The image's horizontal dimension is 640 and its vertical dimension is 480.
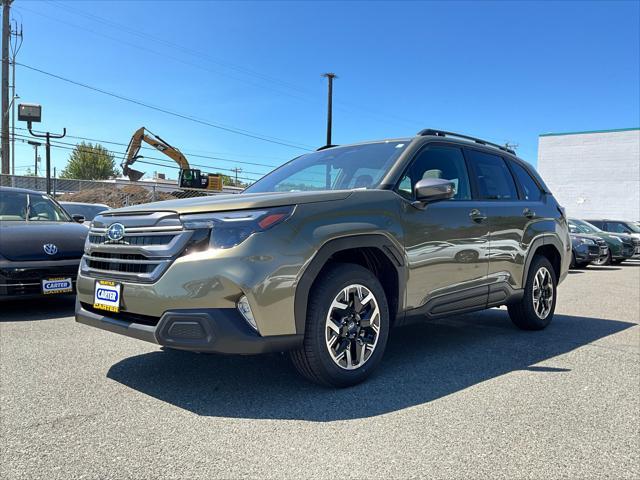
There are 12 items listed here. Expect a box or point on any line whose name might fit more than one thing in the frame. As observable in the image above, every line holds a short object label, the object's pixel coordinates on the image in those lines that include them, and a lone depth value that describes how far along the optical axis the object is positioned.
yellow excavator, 28.59
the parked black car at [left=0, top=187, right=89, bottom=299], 5.67
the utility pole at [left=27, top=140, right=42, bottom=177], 19.34
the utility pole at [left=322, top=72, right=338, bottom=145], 28.30
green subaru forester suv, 3.07
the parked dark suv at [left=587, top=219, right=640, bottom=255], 19.00
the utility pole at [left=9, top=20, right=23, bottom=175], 23.27
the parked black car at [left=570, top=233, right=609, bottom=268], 15.23
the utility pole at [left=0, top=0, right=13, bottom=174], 19.70
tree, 69.25
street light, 19.12
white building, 33.62
